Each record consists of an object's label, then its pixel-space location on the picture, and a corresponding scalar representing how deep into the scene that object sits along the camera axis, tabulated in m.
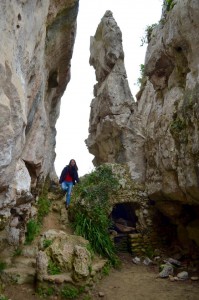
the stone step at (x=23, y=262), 9.53
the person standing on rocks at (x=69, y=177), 13.20
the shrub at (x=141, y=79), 19.75
